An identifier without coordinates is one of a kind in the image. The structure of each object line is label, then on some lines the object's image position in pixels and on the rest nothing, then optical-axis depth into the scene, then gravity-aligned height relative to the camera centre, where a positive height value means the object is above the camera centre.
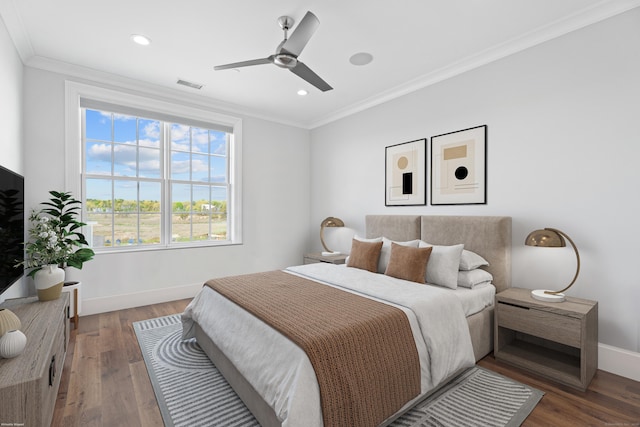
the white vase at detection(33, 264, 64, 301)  2.37 -0.58
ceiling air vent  3.69 +1.61
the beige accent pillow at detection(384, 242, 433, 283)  2.78 -0.51
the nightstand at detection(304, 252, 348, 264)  4.21 -0.69
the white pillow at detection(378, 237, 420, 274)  3.14 -0.48
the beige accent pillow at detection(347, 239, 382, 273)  3.23 -0.51
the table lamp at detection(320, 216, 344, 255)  4.62 -0.19
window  3.62 +0.51
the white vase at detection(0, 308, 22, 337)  1.59 -0.61
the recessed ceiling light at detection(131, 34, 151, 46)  2.73 +1.60
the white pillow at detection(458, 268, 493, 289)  2.66 -0.61
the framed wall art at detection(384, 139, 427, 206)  3.63 +0.47
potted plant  2.40 -0.32
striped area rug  1.78 -1.25
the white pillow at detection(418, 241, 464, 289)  2.68 -0.51
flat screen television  1.96 -0.11
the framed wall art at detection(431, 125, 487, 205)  3.09 +0.48
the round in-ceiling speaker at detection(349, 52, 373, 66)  3.04 +1.60
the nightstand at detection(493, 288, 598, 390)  2.08 -0.93
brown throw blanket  1.46 -0.75
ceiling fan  2.10 +1.22
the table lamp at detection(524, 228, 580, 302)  2.28 -0.25
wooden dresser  1.28 -0.76
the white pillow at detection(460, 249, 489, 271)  2.73 -0.47
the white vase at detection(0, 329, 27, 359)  1.48 -0.67
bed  1.45 -0.82
